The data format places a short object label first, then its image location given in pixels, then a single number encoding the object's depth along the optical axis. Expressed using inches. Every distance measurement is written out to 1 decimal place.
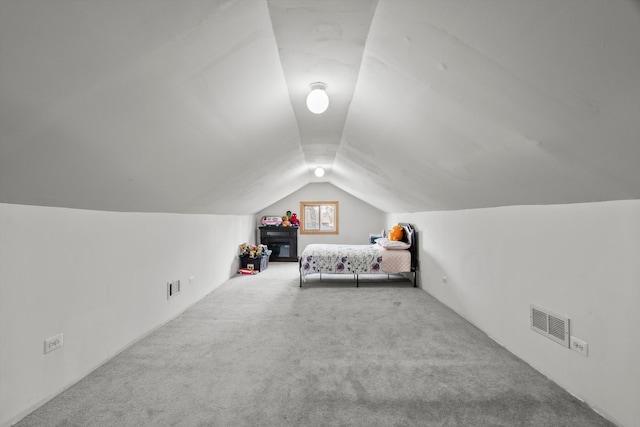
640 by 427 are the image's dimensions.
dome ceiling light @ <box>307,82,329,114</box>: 92.4
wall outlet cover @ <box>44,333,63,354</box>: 83.7
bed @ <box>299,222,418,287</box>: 219.3
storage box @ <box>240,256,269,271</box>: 274.5
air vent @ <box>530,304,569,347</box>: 89.6
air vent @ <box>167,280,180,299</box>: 149.8
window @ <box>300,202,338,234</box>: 345.7
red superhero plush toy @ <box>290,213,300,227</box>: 334.5
